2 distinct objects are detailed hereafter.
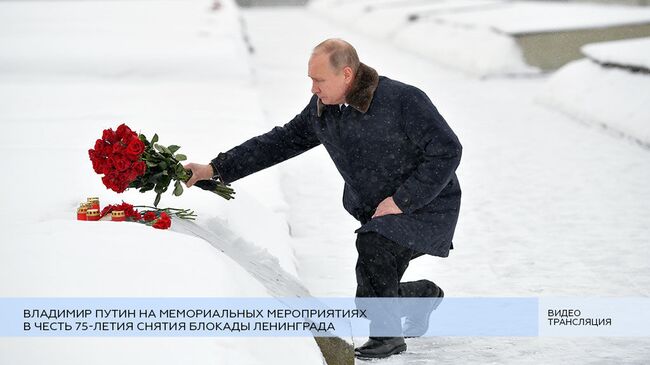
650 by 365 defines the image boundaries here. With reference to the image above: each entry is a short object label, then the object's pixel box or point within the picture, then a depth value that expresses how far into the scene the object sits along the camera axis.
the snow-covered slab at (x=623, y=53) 18.29
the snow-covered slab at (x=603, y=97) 16.77
